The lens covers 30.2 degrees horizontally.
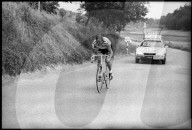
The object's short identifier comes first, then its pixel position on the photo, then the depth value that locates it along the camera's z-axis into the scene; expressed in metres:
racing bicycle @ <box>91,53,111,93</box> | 9.60
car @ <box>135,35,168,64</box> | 19.81
